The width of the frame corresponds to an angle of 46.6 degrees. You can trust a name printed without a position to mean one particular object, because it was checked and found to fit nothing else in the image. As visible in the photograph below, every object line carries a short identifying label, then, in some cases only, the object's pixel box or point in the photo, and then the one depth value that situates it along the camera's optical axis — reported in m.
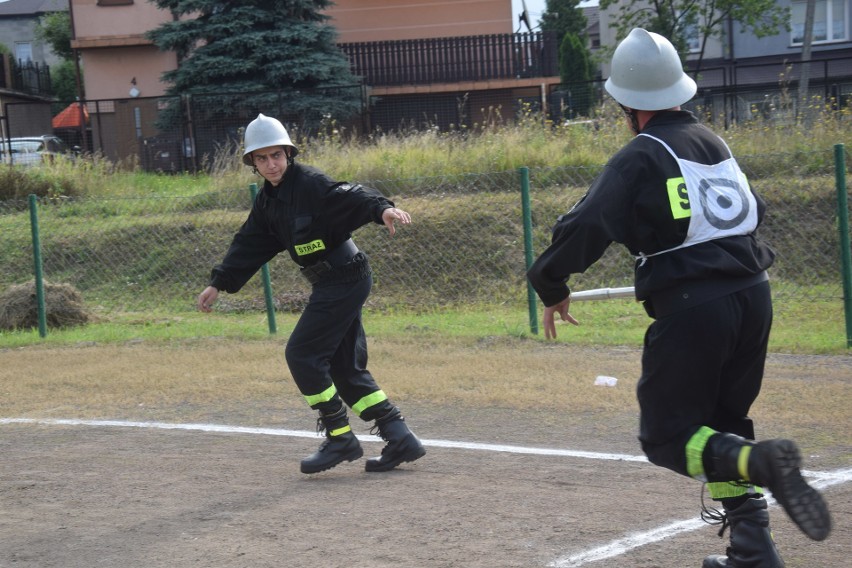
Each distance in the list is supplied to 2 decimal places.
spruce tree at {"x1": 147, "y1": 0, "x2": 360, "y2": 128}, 22.67
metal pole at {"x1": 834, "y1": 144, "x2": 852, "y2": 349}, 8.90
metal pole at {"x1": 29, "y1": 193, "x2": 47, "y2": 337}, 11.91
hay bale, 12.66
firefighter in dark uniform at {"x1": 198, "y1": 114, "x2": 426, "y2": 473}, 5.63
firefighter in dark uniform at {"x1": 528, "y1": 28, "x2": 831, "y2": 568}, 3.65
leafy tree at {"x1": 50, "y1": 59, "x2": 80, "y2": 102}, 54.14
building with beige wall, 29.52
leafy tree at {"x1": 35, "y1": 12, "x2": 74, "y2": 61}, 53.53
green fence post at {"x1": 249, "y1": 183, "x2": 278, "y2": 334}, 11.25
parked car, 20.39
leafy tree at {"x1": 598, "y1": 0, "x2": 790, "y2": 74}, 28.03
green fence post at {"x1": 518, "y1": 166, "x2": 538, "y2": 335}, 10.30
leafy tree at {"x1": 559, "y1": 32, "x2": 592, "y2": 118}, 44.91
